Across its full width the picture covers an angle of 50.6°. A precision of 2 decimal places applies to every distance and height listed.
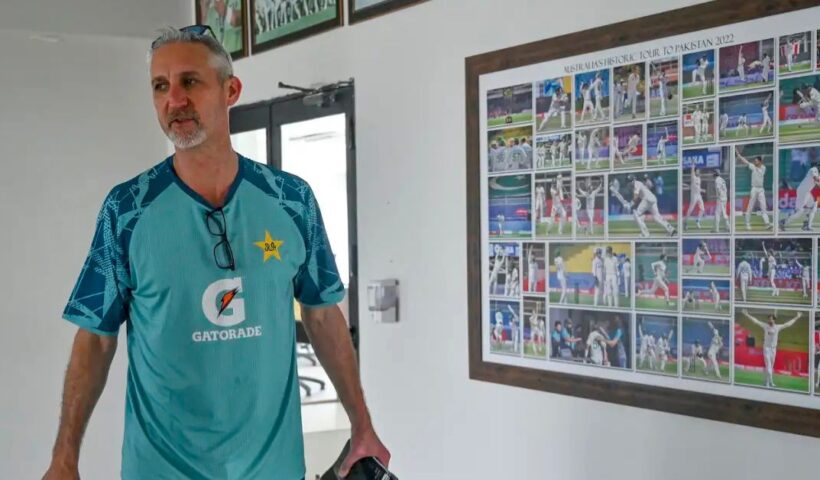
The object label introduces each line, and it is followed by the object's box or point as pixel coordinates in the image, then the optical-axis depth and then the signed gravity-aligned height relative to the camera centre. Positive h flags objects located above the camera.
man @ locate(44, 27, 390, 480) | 1.56 -0.15
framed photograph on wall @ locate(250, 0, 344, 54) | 2.99 +0.73
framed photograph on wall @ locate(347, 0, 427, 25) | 2.71 +0.68
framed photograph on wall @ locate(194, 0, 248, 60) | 3.47 +0.83
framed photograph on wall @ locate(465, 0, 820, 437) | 1.74 +0.01
